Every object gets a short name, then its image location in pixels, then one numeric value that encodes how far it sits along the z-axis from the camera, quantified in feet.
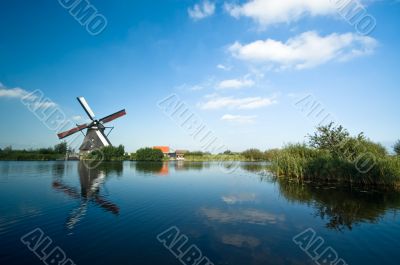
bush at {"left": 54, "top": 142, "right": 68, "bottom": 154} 301.14
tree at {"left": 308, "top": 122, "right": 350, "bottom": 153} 93.31
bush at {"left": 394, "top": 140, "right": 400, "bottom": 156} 133.57
